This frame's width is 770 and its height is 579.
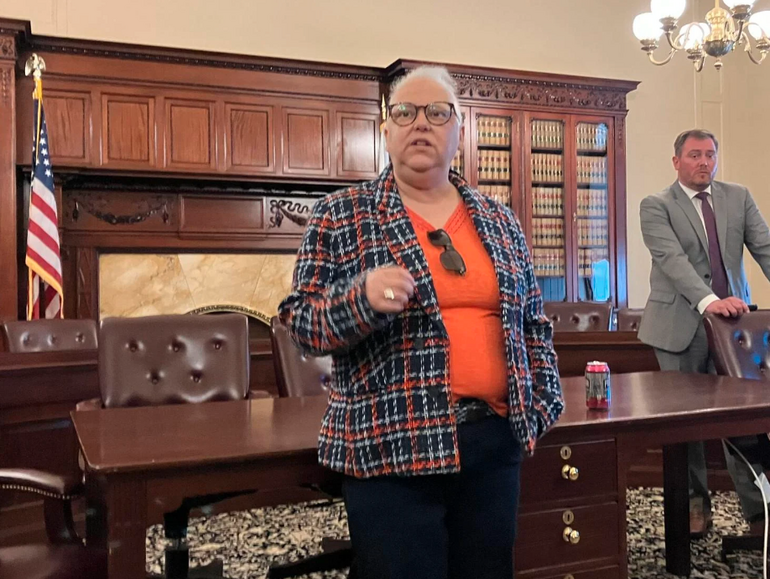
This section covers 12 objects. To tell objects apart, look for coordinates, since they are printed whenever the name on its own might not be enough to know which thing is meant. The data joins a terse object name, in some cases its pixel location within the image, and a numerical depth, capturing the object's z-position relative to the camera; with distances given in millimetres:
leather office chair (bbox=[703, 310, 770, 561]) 2541
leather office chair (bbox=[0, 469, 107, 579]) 1495
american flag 4859
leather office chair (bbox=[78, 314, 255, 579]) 2357
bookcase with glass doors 6371
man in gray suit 2967
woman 1254
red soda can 1983
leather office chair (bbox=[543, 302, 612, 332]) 4480
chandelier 4285
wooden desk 1392
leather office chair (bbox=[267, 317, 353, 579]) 2545
